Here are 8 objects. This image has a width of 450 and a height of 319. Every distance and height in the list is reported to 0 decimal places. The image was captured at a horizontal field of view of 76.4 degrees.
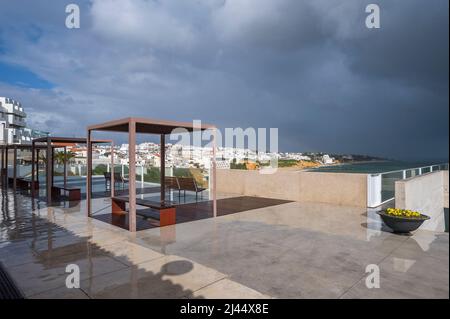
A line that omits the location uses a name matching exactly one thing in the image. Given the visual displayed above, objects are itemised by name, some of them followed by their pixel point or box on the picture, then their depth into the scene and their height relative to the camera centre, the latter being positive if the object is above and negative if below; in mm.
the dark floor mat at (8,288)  3088 -1462
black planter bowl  5277 -1213
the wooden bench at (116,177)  12188 -733
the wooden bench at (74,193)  10266 -1200
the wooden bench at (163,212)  6406 -1183
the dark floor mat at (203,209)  6781 -1486
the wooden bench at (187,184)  9375 -815
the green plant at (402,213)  5449 -1070
